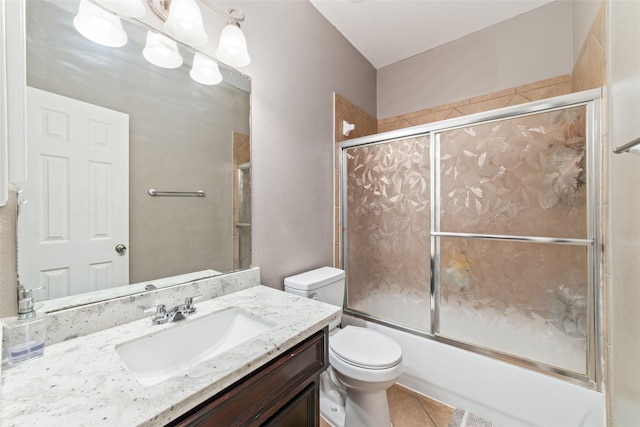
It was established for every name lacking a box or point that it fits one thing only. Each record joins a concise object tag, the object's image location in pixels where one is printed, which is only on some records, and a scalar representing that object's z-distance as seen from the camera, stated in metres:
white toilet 1.26
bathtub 1.24
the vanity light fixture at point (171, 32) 0.86
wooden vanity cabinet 0.61
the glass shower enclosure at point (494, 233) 1.24
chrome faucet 0.89
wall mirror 0.77
